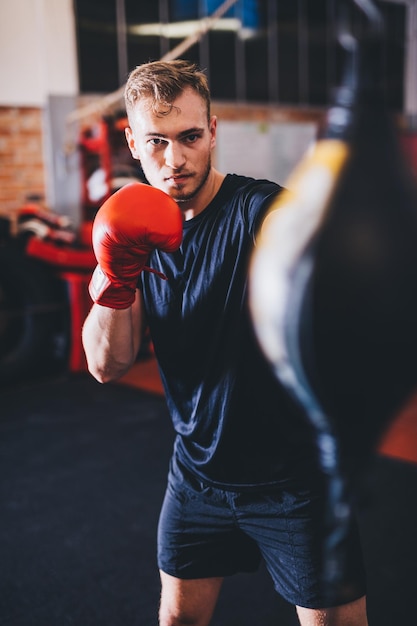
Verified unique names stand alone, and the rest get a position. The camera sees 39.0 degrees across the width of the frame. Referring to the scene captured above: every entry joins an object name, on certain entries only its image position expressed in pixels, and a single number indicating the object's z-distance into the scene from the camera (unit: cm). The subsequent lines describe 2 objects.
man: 100
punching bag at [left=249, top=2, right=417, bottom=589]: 49
